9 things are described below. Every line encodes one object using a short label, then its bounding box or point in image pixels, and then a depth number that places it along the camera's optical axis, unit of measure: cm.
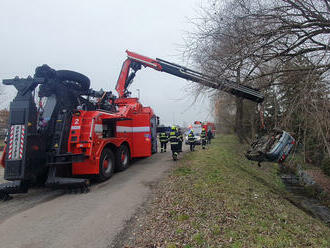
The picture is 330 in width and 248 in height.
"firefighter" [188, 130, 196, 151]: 1425
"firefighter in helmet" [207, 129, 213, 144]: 2355
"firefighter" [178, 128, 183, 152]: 1118
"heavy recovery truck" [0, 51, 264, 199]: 560
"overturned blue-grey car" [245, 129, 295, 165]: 639
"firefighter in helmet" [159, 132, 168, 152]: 1373
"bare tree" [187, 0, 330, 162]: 496
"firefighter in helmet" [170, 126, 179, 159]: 1084
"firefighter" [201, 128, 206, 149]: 1681
